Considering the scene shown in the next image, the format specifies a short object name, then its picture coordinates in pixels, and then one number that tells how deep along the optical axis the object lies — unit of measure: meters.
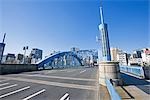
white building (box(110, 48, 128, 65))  58.85
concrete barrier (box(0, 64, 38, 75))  11.88
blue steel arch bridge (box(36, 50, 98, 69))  31.37
